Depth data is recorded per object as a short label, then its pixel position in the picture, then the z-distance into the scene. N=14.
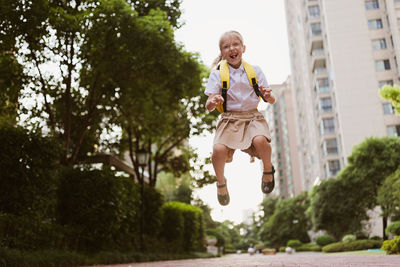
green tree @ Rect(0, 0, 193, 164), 14.02
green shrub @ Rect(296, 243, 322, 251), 44.81
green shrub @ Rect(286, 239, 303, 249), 59.53
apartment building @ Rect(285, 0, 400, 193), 50.16
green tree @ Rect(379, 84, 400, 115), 16.62
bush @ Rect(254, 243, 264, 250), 89.70
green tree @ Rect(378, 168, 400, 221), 30.06
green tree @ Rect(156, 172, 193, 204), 45.25
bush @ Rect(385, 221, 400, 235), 24.68
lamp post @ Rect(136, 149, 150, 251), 17.75
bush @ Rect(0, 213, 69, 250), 9.57
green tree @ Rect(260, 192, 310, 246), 69.56
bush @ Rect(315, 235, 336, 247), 43.90
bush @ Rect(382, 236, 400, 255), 13.57
